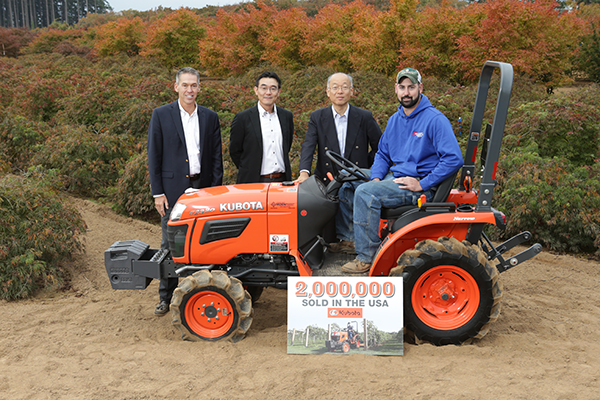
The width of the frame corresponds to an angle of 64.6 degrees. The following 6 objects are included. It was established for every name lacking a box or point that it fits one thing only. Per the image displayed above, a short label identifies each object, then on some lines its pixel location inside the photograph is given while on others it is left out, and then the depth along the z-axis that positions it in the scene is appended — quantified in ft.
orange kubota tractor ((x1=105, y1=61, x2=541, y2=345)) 11.29
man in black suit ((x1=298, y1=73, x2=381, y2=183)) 14.88
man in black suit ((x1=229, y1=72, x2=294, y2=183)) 15.06
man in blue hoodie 11.58
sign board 11.18
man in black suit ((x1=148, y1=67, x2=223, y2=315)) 13.97
